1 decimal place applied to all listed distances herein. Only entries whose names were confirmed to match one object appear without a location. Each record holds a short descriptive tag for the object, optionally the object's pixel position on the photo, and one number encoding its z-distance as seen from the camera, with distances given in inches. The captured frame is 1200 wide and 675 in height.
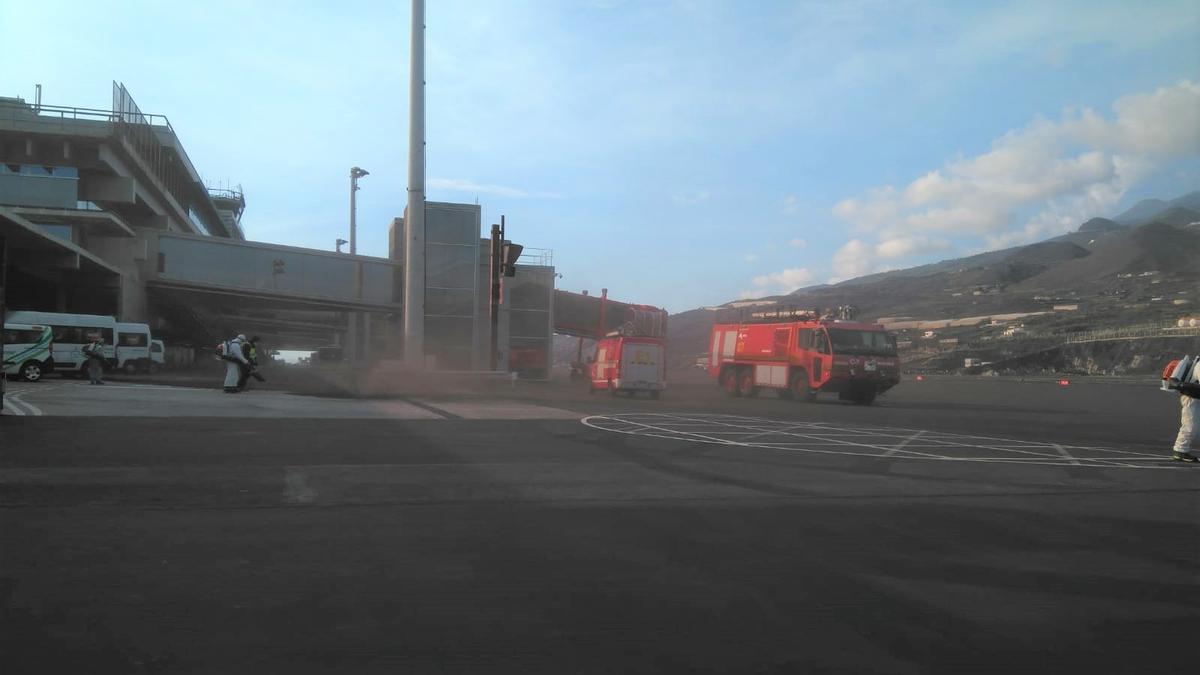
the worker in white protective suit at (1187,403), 429.7
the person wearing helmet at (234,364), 811.4
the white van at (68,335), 1165.1
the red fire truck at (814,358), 979.9
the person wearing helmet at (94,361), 946.1
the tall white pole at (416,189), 1240.8
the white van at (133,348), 1396.4
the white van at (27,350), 954.7
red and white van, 1084.5
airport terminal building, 1480.1
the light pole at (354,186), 2182.0
